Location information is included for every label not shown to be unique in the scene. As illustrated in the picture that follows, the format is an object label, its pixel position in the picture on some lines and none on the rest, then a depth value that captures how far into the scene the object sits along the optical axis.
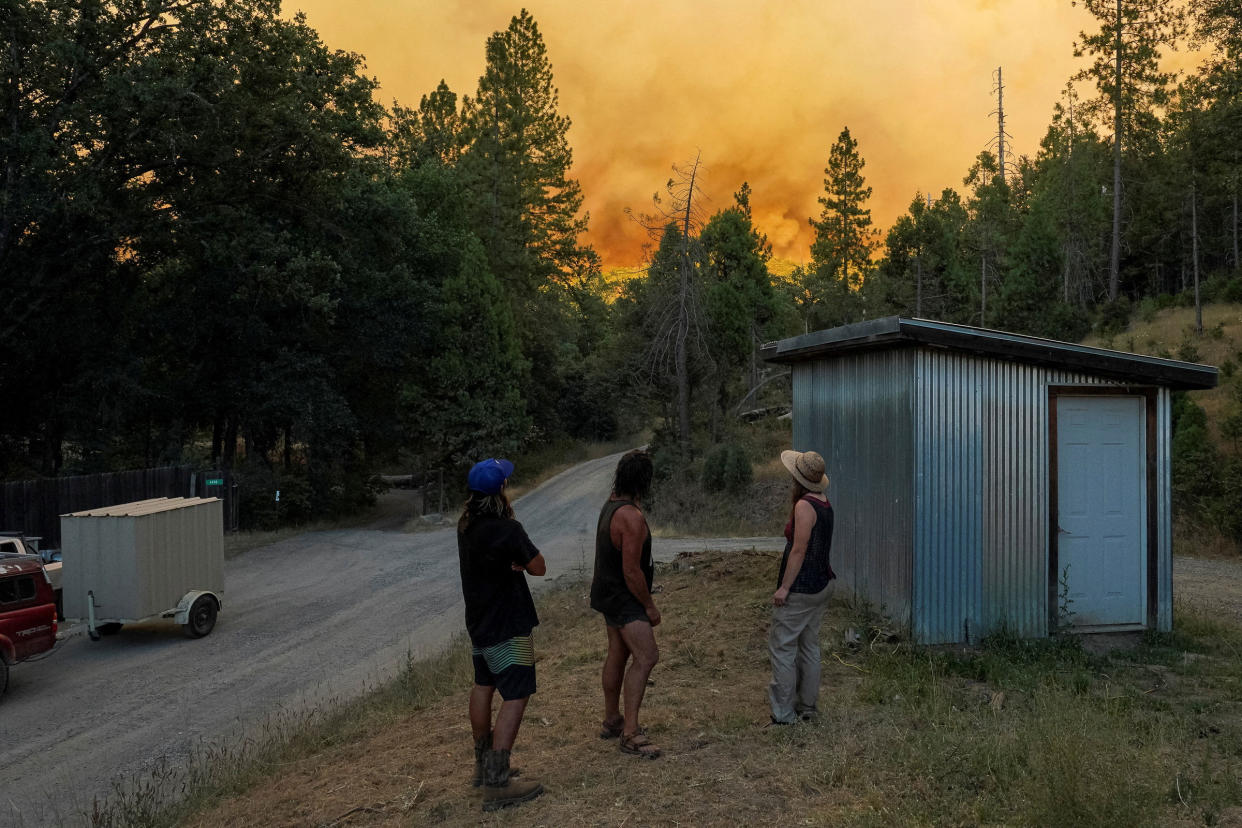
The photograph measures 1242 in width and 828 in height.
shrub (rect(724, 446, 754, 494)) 29.28
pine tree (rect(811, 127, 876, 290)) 58.84
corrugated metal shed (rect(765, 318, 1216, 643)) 8.52
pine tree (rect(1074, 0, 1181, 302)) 37.03
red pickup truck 9.63
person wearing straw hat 5.83
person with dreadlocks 5.34
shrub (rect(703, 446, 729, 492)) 29.70
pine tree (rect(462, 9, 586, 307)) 40.59
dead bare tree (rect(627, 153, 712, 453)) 28.11
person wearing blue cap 4.95
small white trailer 11.69
